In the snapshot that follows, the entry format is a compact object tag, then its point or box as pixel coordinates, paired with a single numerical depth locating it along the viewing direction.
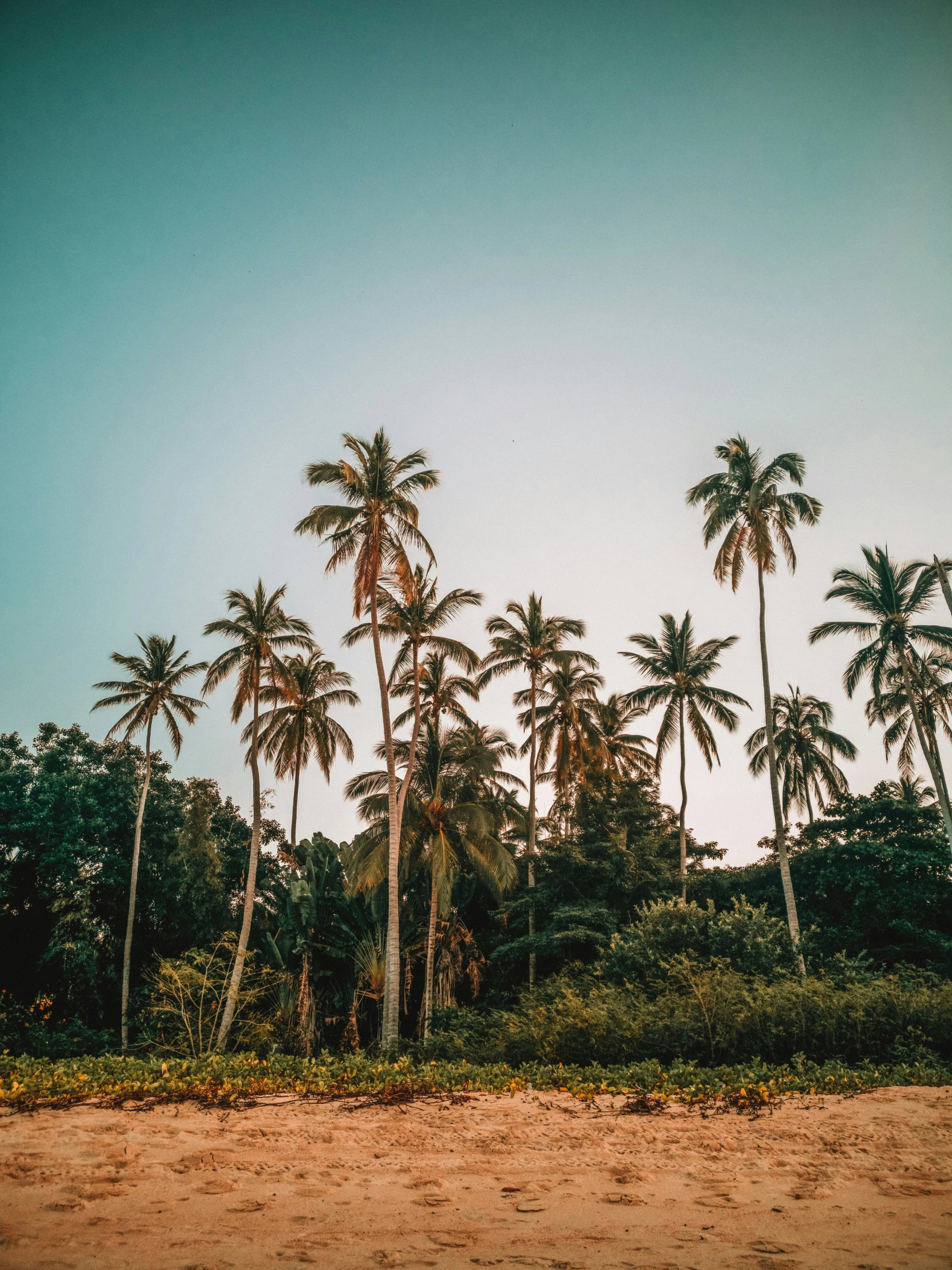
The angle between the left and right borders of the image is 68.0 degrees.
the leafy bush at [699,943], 14.14
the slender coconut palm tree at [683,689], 26.22
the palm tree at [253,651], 22.11
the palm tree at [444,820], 19.98
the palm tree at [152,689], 27.12
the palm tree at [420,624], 20.30
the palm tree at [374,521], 18.23
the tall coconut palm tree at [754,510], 21.33
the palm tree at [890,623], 22.39
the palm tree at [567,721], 25.69
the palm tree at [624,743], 28.17
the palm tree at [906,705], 24.65
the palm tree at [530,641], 26.30
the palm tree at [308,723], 25.20
